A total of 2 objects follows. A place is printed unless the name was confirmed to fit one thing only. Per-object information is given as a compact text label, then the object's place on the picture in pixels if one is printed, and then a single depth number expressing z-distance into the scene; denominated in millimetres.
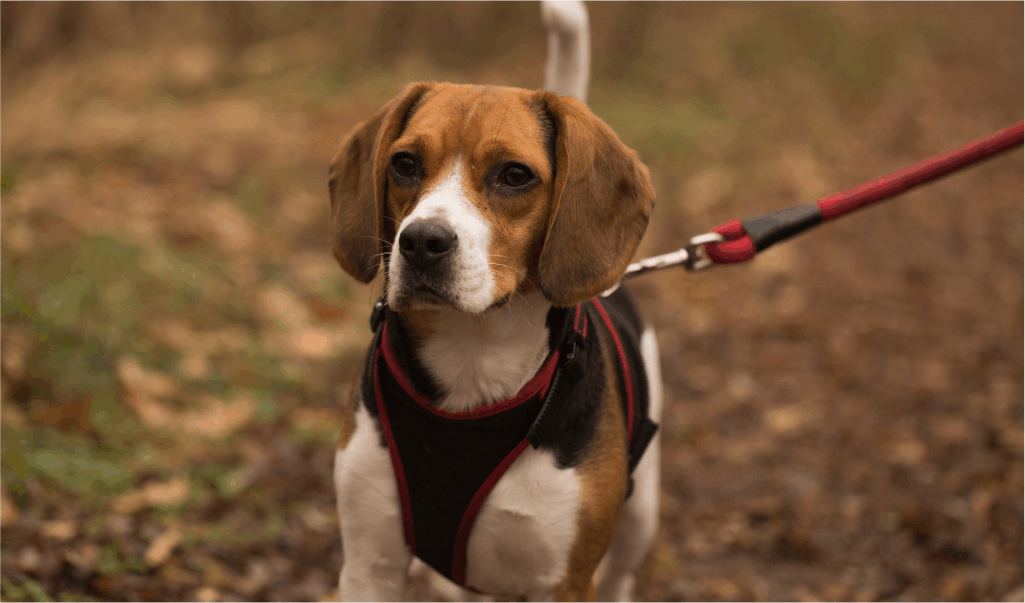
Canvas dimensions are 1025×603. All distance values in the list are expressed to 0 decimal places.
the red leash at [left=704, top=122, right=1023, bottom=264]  3295
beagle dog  2443
